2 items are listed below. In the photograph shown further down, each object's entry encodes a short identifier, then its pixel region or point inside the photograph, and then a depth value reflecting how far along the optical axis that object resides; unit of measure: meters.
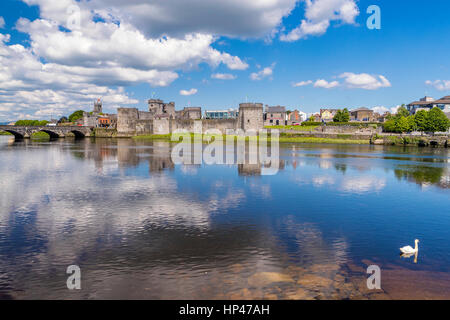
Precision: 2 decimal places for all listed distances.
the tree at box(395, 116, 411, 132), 67.25
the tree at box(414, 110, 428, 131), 64.62
